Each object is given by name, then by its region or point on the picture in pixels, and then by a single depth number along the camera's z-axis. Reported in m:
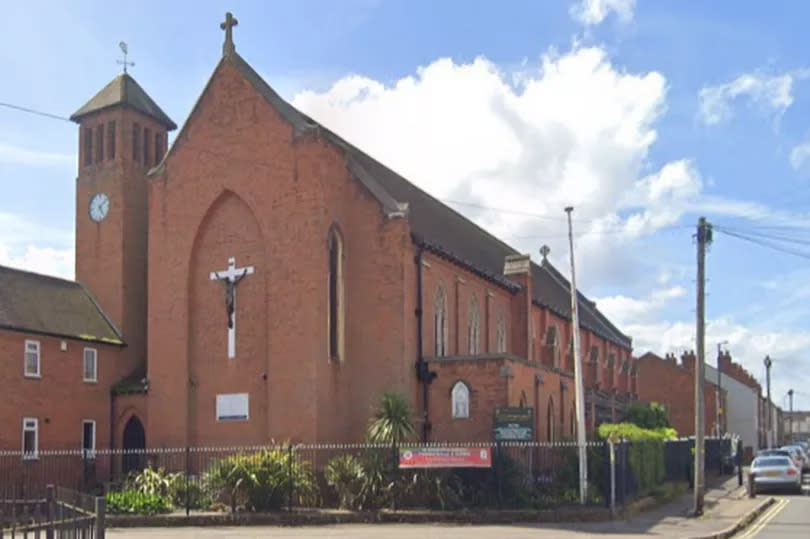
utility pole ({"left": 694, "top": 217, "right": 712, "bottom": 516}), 25.88
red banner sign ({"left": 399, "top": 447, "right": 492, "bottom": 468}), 24.44
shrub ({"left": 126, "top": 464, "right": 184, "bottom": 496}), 26.33
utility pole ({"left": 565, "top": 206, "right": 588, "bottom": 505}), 24.34
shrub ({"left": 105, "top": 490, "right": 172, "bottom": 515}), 24.91
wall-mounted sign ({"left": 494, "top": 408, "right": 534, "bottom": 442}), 28.16
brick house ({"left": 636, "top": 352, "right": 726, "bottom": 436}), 75.75
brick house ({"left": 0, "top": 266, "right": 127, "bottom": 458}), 31.42
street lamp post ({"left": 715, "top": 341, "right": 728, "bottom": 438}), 60.08
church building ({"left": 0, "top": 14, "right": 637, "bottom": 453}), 30.45
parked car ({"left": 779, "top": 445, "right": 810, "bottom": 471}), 44.42
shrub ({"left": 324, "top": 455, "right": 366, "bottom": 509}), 24.97
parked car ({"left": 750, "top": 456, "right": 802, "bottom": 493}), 35.81
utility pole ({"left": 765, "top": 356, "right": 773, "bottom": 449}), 76.30
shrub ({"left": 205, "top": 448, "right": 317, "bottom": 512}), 24.62
